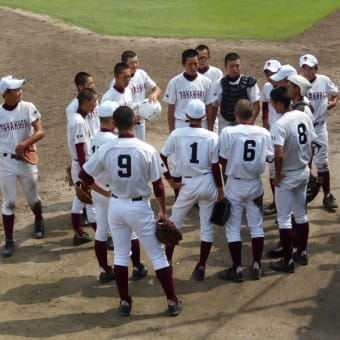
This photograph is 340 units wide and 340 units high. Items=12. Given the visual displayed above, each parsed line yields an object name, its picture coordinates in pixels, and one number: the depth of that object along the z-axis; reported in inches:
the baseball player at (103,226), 545.3
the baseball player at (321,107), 709.9
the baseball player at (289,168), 562.6
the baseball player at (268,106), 711.1
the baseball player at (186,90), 717.9
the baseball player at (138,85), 733.9
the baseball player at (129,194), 493.7
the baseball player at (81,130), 610.2
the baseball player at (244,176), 550.6
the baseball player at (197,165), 554.3
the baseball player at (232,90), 707.4
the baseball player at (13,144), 636.7
